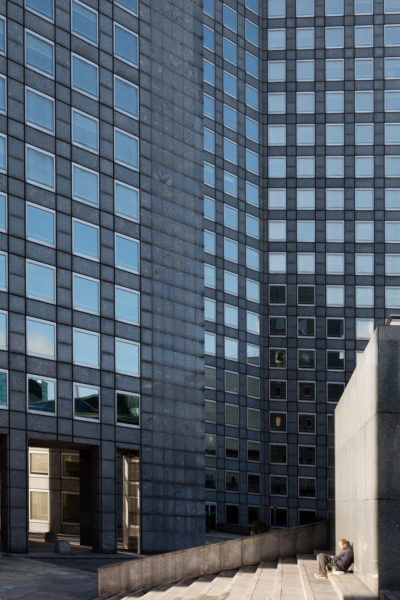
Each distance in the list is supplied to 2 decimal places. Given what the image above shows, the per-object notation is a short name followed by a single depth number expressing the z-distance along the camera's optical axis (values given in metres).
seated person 28.80
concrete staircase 25.58
